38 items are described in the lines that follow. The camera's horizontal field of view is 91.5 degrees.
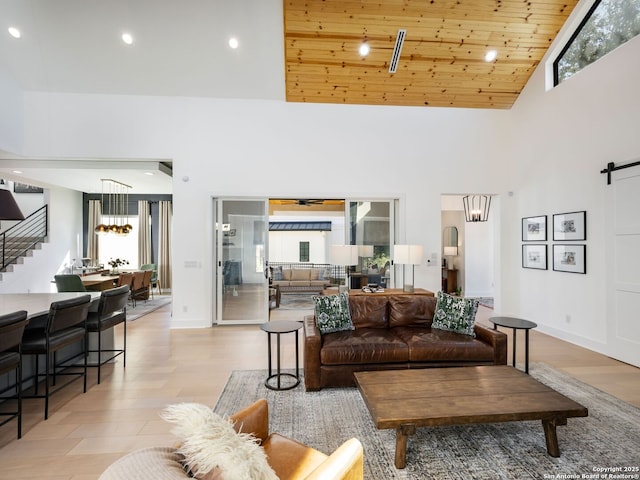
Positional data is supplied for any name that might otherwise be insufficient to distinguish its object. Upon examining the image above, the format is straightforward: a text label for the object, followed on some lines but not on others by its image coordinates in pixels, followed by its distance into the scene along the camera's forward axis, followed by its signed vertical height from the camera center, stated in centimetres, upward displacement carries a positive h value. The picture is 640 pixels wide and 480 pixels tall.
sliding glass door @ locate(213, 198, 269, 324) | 558 -29
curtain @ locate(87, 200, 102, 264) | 911 +50
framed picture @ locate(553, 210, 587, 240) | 435 +24
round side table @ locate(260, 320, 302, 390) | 303 -91
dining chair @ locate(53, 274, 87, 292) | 573 -68
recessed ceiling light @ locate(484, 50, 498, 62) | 485 +294
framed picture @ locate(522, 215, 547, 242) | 507 +23
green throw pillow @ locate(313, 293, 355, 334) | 340 -78
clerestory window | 388 +284
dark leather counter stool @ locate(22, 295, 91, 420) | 260 -80
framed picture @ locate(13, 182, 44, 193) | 864 +158
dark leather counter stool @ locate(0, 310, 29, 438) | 207 -67
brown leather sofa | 297 -105
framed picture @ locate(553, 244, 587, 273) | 435 -24
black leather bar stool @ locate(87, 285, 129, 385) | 325 -76
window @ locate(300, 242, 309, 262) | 1430 -35
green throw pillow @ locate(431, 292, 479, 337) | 338 -79
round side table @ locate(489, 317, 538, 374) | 317 -84
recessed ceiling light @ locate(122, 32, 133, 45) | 445 +298
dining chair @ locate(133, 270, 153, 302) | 749 -107
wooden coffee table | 189 -104
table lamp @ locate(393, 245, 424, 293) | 424 -16
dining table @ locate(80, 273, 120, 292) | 621 -75
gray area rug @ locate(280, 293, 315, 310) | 726 -149
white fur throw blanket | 94 -65
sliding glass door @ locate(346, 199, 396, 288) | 577 +14
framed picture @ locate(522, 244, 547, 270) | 508 -23
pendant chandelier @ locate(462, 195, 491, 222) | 737 +82
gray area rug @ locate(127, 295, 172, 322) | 636 -144
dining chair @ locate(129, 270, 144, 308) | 713 -90
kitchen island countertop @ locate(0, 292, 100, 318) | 270 -55
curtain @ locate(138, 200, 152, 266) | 938 +33
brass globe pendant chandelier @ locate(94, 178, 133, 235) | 896 +125
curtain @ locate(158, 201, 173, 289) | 941 +11
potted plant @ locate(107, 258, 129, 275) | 782 -50
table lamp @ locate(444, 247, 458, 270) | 871 -28
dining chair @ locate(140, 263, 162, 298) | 874 -85
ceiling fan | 898 +122
